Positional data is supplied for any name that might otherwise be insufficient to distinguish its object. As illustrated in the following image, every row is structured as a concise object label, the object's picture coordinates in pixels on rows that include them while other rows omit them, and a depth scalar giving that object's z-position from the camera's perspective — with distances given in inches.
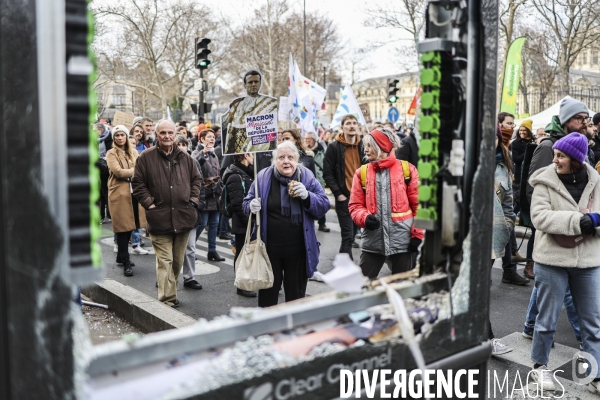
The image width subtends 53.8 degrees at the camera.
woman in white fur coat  159.5
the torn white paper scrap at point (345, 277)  68.4
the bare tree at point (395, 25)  1133.1
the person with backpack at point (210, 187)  332.5
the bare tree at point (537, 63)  1390.3
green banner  518.3
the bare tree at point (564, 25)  1217.5
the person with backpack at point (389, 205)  184.2
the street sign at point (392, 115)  810.8
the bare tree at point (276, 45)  1660.9
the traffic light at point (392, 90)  886.0
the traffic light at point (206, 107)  738.8
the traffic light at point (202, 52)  644.7
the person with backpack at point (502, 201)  220.5
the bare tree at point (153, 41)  1448.1
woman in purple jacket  188.5
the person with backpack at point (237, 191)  251.1
